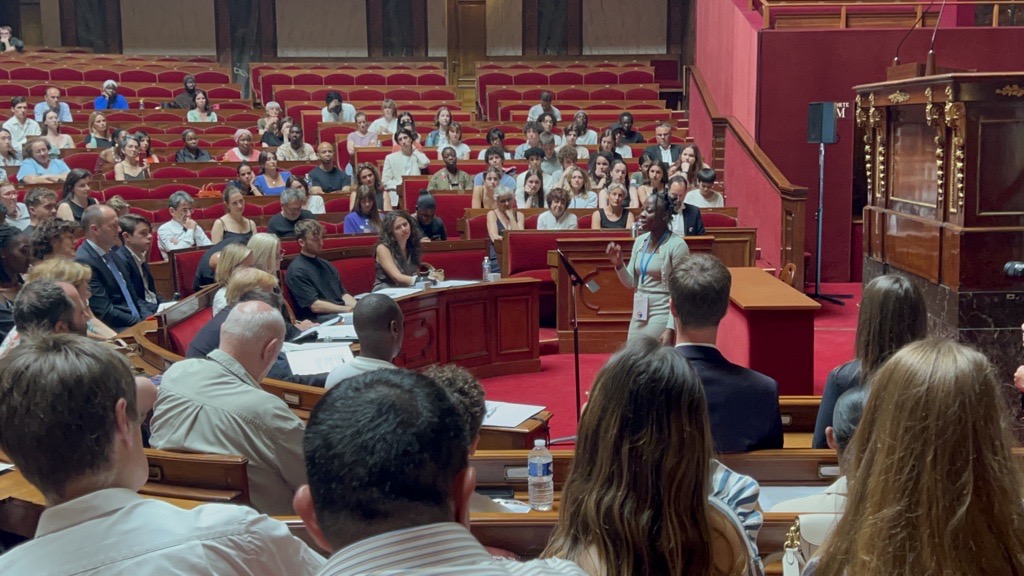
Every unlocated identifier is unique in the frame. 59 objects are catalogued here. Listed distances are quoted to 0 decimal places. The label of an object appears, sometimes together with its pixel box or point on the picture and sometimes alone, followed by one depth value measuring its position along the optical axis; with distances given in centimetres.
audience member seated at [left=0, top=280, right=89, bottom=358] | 331
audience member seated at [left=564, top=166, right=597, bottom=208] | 886
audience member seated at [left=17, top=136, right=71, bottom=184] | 892
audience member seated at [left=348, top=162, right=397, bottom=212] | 827
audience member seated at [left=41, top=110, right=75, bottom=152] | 1045
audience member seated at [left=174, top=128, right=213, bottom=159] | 1044
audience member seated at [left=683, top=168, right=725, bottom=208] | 885
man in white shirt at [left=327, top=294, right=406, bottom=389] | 331
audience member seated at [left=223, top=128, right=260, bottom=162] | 1050
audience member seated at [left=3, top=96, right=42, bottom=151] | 1070
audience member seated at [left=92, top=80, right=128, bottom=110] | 1251
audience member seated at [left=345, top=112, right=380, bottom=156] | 1152
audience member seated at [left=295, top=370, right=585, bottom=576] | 107
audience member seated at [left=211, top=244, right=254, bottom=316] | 513
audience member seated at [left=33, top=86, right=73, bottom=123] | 1140
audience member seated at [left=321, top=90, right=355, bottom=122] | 1240
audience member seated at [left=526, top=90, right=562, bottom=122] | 1202
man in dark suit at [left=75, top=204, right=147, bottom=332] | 547
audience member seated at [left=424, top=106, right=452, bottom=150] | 1138
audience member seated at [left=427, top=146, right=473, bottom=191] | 972
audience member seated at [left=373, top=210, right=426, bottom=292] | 671
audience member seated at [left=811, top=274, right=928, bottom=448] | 265
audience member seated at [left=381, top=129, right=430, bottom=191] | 1025
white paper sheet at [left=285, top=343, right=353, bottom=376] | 429
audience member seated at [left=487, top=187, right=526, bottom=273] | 830
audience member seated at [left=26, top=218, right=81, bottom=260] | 496
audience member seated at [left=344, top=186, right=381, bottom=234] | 763
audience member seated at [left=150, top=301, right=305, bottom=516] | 279
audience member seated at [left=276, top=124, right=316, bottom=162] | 1090
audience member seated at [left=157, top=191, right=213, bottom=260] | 743
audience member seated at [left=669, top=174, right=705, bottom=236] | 757
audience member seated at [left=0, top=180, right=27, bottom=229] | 700
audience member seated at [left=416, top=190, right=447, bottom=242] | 802
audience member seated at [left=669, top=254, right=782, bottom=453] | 273
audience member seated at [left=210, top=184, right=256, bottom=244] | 712
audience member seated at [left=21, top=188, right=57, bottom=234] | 642
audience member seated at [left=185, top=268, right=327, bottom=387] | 404
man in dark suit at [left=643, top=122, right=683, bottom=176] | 1037
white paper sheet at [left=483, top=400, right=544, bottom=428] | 358
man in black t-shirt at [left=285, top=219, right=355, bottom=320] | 620
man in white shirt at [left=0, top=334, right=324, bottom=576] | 146
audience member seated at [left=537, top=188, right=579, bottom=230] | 814
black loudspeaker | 898
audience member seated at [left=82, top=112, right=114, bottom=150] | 1059
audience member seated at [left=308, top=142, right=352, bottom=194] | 970
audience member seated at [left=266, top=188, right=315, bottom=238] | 727
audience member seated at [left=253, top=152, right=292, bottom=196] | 943
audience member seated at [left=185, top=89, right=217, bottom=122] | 1247
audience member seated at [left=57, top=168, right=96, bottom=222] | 701
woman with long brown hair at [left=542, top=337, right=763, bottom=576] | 158
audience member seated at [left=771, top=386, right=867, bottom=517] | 215
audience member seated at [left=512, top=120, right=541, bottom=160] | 1080
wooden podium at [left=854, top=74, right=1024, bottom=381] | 518
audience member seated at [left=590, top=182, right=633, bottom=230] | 806
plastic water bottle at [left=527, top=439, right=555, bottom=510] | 260
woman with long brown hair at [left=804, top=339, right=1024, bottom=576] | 142
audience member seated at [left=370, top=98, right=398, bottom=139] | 1202
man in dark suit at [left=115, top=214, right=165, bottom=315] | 586
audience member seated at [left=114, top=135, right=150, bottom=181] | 935
